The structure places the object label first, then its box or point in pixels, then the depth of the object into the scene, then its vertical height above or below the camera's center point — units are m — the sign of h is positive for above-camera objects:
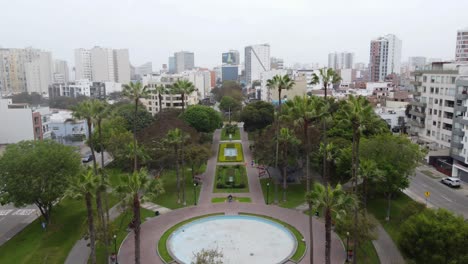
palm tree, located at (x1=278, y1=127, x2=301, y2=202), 45.04 -7.47
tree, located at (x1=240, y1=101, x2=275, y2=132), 85.44 -8.33
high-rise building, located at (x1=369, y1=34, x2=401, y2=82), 198.62 +20.86
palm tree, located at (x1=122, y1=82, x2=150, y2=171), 39.88 -1.02
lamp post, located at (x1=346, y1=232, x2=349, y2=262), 32.79 -14.96
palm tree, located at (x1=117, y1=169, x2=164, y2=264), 25.19 -7.50
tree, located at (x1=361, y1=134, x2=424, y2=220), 39.31 -8.82
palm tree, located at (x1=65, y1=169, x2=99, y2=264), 25.38 -7.32
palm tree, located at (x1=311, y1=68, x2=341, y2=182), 38.94 +0.29
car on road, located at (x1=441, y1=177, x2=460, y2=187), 52.94 -15.06
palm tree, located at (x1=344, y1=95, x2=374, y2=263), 28.23 -2.83
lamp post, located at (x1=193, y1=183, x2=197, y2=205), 47.85 -15.23
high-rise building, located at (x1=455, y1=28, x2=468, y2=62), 156.00 +14.83
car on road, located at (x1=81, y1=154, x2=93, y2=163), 71.93 -15.21
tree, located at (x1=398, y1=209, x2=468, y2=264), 25.08 -11.29
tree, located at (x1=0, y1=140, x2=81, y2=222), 36.53 -9.37
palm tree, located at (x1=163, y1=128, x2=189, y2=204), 44.25 -6.95
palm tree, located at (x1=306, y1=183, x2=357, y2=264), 23.98 -7.96
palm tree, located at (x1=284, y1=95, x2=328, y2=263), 32.03 -2.58
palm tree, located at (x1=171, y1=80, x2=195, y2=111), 57.97 -0.93
